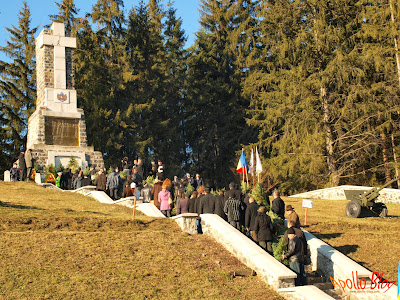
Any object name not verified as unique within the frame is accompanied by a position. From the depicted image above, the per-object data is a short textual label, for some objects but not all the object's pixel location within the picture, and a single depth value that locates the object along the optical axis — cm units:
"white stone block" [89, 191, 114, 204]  2050
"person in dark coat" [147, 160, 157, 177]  2641
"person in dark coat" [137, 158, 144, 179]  2418
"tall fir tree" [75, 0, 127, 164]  3900
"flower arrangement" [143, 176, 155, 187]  2406
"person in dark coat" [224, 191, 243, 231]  1423
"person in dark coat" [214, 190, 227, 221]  1492
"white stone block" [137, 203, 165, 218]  1673
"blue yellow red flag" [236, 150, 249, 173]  2325
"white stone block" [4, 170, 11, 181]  2628
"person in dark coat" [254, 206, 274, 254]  1298
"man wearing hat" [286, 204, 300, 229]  1332
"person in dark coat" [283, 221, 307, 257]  1245
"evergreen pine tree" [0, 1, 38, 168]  3944
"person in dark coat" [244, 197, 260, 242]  1377
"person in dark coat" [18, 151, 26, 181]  2494
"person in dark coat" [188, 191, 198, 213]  1569
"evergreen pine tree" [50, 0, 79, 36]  4231
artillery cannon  1945
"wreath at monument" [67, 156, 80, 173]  2772
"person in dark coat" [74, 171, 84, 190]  2381
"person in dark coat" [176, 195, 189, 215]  1593
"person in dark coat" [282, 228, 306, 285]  1166
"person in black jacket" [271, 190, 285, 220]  1504
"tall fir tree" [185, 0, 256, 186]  4391
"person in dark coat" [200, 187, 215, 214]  1510
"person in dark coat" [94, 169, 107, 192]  2223
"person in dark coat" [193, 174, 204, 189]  2320
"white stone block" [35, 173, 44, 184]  2514
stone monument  2844
